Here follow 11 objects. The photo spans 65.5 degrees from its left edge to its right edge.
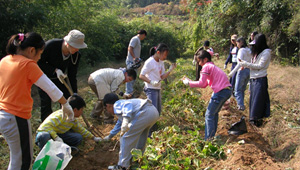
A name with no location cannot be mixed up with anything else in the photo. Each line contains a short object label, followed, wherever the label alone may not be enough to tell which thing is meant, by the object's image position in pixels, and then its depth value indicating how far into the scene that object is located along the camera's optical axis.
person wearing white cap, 3.73
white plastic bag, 2.66
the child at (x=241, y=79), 5.16
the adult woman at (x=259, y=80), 4.07
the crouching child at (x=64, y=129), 3.12
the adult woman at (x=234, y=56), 5.96
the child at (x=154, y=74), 4.11
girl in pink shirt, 3.59
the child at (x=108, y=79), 4.38
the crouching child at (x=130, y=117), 3.06
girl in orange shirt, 2.24
